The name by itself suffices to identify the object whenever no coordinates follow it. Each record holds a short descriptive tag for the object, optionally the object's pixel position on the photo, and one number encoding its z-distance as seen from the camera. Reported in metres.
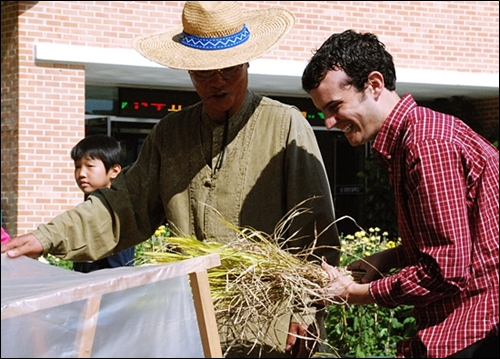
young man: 2.54
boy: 5.51
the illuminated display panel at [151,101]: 11.82
